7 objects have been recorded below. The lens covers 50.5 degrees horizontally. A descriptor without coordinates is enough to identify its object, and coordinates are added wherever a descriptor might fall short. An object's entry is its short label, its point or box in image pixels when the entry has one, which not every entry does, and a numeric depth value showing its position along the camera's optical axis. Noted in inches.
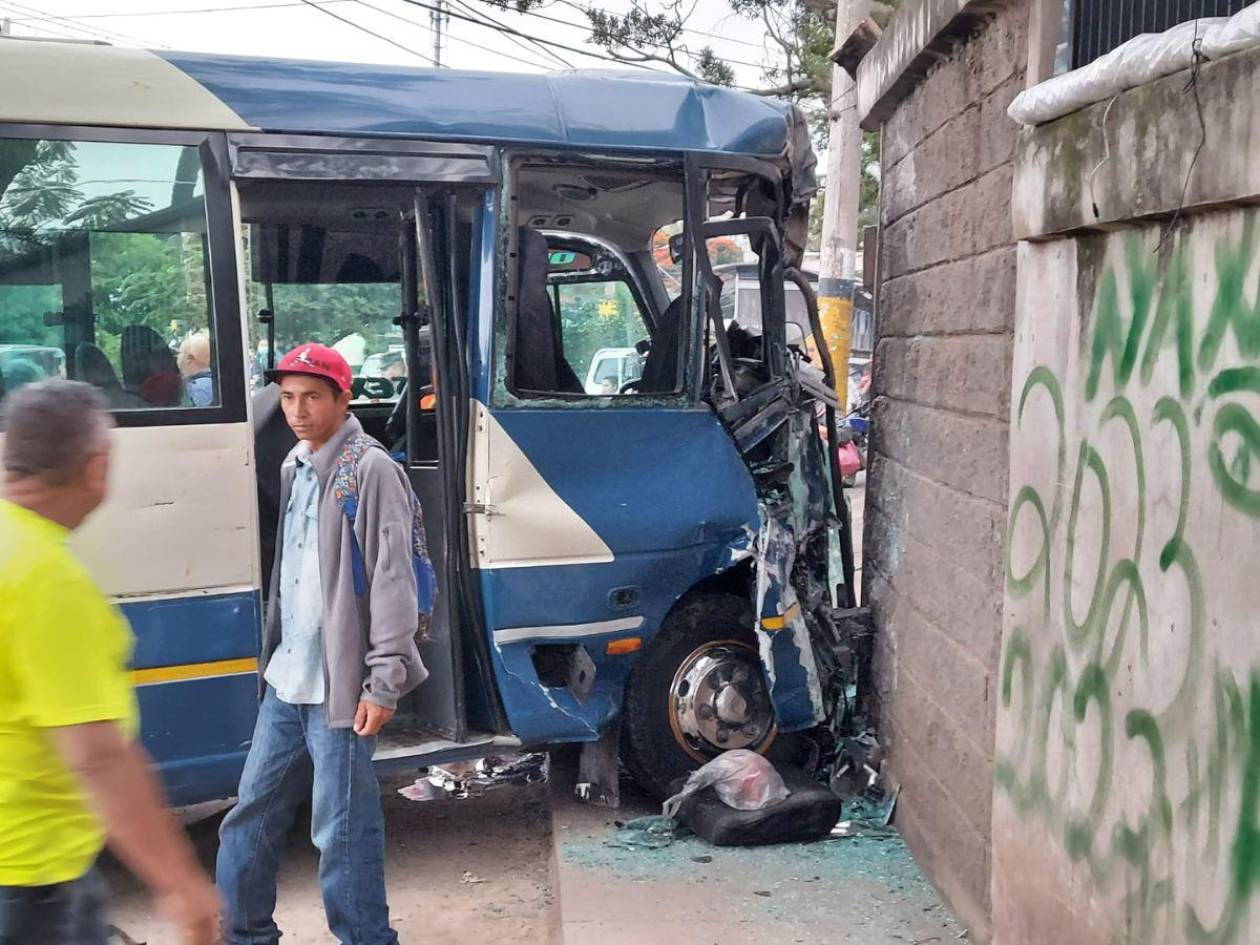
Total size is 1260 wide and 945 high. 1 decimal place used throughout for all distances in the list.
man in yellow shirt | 81.0
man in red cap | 141.5
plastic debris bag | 195.2
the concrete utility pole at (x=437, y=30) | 821.2
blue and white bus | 167.5
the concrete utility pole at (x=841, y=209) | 484.4
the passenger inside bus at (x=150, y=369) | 169.2
